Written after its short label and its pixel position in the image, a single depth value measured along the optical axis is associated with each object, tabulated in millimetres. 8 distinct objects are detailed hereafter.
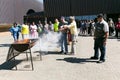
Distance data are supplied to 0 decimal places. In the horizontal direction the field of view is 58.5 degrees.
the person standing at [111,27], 8900
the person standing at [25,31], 6724
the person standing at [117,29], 8123
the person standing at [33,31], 7354
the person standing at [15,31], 6646
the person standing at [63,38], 4812
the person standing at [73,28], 4561
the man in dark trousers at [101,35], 3836
